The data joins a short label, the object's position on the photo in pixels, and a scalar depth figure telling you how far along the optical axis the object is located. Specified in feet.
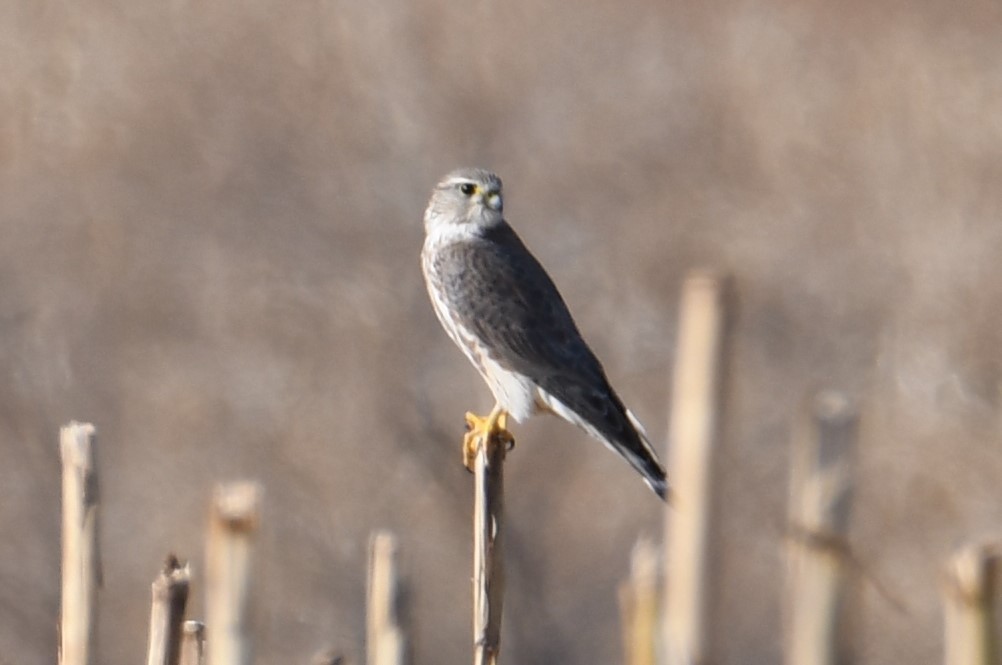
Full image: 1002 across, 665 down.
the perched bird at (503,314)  38.73
